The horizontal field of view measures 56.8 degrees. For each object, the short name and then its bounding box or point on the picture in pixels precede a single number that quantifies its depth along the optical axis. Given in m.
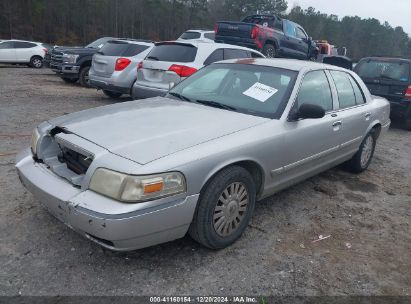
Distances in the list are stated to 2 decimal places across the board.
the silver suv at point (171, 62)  7.25
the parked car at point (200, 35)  15.05
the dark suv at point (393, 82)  8.54
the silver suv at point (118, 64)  8.98
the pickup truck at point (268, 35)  11.73
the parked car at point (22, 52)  20.00
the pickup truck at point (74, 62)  11.89
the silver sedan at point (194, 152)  2.60
